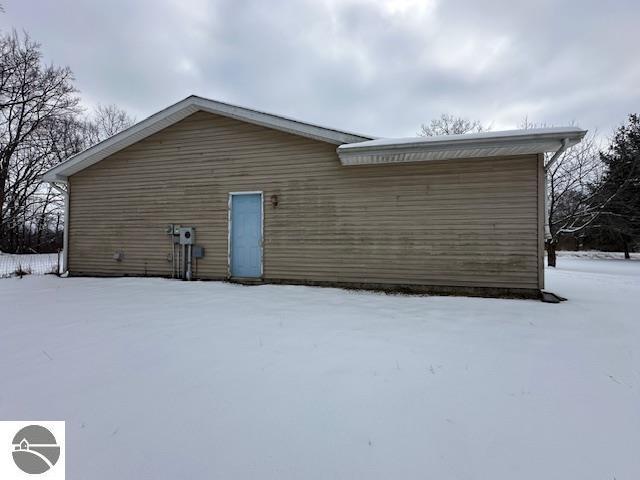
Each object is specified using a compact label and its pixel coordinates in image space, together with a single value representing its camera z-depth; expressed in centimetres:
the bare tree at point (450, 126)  1838
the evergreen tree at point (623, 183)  1549
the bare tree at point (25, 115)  1340
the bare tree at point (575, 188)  1477
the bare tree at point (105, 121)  1964
